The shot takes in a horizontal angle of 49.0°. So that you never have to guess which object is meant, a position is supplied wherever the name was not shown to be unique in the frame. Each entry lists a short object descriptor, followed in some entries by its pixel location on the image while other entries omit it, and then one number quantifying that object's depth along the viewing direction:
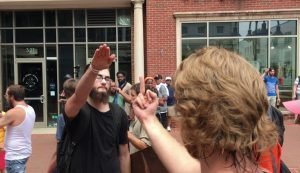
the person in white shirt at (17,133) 3.60
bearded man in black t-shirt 2.28
